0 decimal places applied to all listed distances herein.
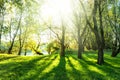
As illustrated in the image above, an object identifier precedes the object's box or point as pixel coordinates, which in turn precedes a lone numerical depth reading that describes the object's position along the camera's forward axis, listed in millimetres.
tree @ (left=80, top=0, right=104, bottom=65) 10023
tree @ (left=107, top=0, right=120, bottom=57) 17169
